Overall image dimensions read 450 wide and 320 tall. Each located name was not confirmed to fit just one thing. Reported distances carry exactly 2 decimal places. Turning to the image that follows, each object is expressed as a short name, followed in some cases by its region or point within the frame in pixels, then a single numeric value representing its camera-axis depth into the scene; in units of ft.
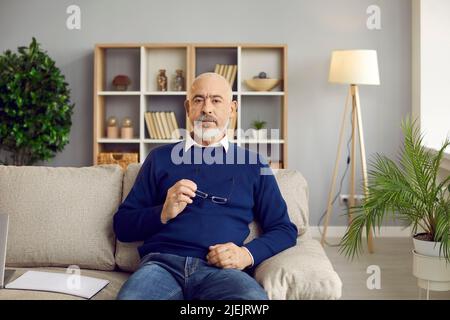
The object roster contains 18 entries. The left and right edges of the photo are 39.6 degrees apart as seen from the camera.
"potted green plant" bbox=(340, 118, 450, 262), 9.68
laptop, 6.66
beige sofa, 7.81
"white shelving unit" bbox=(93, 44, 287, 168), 16.40
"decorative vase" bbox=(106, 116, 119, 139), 16.70
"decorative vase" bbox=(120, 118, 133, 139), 16.60
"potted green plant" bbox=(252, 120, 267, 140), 16.56
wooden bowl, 16.38
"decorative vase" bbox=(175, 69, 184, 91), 16.60
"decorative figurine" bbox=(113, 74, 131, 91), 16.65
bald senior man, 6.79
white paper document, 6.91
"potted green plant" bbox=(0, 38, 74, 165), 15.53
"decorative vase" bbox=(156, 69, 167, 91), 16.66
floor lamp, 15.20
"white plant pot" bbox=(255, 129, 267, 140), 16.56
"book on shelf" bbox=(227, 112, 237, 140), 16.10
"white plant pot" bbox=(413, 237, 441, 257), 9.89
